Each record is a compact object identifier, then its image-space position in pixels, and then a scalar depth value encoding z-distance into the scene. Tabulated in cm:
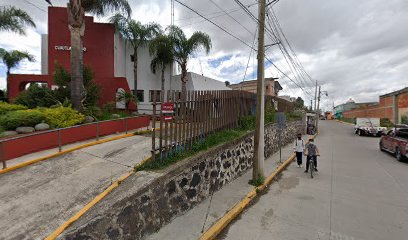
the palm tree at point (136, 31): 1620
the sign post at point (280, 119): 1105
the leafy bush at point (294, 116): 2139
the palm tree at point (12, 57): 2155
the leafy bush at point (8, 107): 925
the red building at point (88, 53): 1446
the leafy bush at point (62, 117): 858
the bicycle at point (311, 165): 907
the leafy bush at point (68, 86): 1112
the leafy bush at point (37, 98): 1064
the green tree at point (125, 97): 1462
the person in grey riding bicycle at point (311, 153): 947
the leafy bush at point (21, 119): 788
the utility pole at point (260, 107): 754
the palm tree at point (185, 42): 1702
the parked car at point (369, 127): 2544
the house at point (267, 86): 4094
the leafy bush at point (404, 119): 2606
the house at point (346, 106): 9335
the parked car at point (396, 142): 1178
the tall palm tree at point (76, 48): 998
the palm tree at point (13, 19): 1423
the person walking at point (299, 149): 1079
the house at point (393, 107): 2750
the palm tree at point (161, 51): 1652
